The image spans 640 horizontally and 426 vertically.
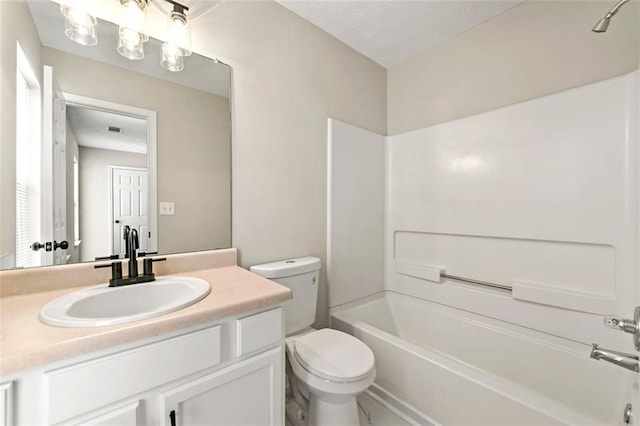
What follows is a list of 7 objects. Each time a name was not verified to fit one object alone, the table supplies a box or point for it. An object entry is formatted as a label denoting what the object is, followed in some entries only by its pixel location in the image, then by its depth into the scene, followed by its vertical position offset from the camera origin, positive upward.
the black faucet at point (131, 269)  1.03 -0.24
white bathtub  1.15 -0.86
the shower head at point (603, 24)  0.83 +0.65
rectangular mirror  0.96 +0.28
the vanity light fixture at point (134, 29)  1.05 +0.80
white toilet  1.20 -0.73
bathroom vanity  0.60 -0.42
